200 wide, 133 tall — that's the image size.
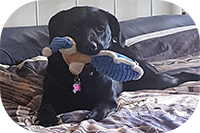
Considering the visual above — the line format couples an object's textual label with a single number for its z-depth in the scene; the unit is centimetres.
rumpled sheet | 87
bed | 90
